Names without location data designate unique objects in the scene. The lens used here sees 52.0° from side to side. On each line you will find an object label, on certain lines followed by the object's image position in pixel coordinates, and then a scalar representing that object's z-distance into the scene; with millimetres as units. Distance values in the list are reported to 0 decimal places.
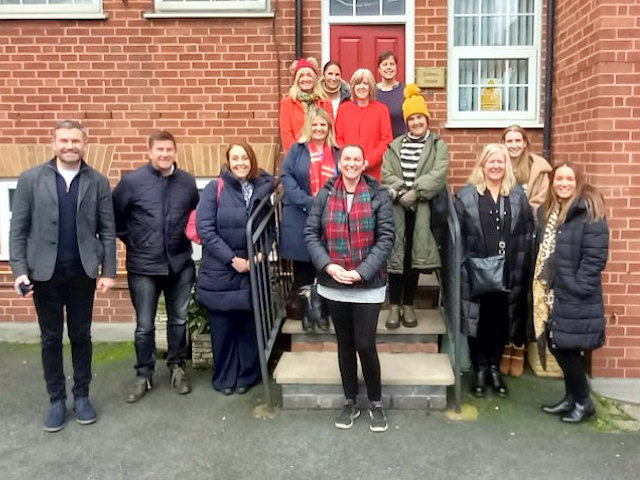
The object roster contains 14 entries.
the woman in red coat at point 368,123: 4938
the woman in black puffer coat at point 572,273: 3936
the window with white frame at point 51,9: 5824
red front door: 6023
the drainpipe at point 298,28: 5832
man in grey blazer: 3895
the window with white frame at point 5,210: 6043
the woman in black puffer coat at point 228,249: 4461
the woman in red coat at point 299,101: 5062
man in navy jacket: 4422
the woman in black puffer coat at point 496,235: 4348
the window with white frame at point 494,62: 5992
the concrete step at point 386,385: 4371
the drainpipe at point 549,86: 5738
